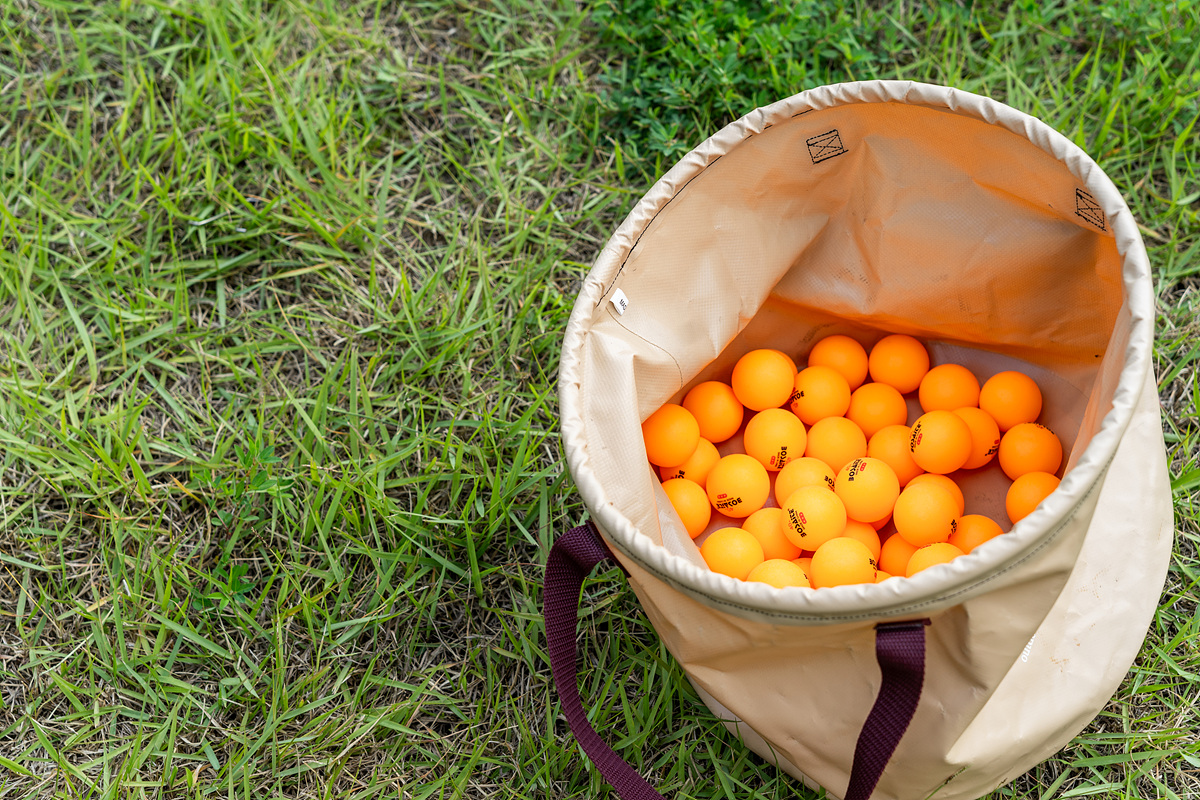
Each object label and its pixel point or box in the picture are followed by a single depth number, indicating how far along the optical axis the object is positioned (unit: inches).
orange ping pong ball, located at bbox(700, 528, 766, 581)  34.3
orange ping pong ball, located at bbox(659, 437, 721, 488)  36.9
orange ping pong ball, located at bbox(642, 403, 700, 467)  36.0
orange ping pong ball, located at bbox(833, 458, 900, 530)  35.3
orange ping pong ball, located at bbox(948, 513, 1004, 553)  34.6
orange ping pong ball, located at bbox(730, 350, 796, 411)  36.9
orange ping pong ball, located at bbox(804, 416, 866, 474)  36.9
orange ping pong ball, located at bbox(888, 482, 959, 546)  34.5
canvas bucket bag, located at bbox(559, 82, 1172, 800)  28.3
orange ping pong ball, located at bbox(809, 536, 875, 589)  33.1
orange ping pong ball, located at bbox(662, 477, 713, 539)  35.7
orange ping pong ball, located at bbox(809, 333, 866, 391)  38.1
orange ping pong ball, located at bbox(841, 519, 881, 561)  36.0
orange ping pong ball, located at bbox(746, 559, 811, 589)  33.1
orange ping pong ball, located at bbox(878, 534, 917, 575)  35.3
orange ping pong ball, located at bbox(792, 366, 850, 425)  37.4
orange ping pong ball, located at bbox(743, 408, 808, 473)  36.8
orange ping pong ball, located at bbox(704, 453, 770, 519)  36.1
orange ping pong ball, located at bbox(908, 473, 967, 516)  35.4
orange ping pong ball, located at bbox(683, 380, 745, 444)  37.4
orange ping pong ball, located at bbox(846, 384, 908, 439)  37.5
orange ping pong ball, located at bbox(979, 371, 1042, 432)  36.1
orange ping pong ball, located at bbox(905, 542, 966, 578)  32.8
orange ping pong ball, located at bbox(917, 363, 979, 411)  36.8
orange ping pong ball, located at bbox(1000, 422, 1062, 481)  35.1
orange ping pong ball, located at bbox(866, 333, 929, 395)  37.6
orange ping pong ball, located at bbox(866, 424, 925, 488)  36.6
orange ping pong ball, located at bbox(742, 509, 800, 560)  35.7
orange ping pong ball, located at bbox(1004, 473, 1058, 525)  33.7
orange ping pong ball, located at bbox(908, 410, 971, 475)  35.4
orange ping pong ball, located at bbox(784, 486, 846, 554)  34.5
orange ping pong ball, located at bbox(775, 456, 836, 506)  36.2
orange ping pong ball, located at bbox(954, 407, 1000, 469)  36.1
